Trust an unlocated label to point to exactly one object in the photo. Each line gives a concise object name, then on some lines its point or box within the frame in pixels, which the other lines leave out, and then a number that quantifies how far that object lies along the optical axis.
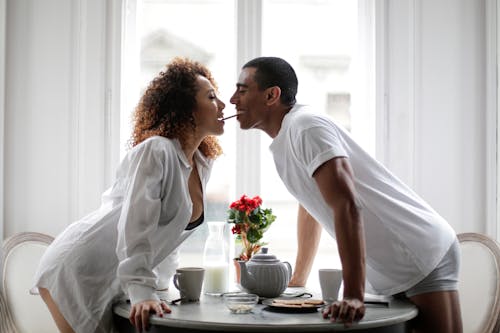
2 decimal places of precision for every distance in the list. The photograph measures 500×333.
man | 1.83
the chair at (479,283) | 2.93
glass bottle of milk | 2.26
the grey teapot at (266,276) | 2.07
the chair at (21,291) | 2.97
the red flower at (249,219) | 2.71
